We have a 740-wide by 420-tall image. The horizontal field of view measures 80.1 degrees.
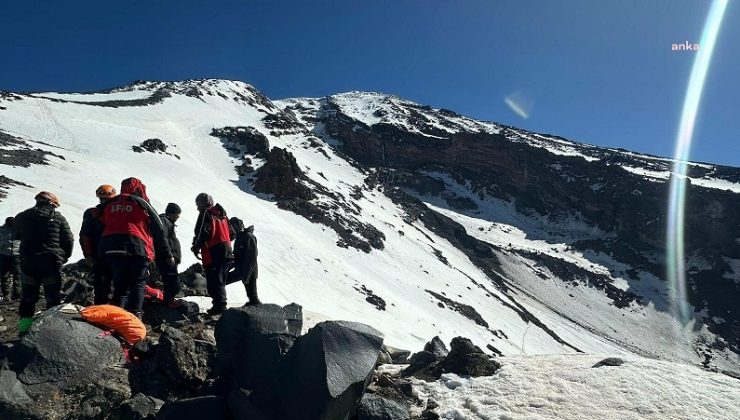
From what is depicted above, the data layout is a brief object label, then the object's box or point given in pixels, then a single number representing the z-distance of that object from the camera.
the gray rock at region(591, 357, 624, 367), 6.40
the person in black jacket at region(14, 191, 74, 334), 6.39
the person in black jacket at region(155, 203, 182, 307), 7.60
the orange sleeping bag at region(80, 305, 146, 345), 5.50
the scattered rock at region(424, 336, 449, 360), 8.55
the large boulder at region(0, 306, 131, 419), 4.49
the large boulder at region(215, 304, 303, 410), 4.77
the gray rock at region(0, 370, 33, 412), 4.34
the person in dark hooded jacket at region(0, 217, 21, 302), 8.88
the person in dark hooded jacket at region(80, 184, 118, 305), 7.09
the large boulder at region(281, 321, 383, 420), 4.50
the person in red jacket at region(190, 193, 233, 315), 7.83
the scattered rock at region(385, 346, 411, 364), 8.46
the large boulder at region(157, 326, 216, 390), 5.25
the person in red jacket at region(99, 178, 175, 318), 6.38
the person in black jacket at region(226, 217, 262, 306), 8.45
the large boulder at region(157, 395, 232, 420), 4.60
